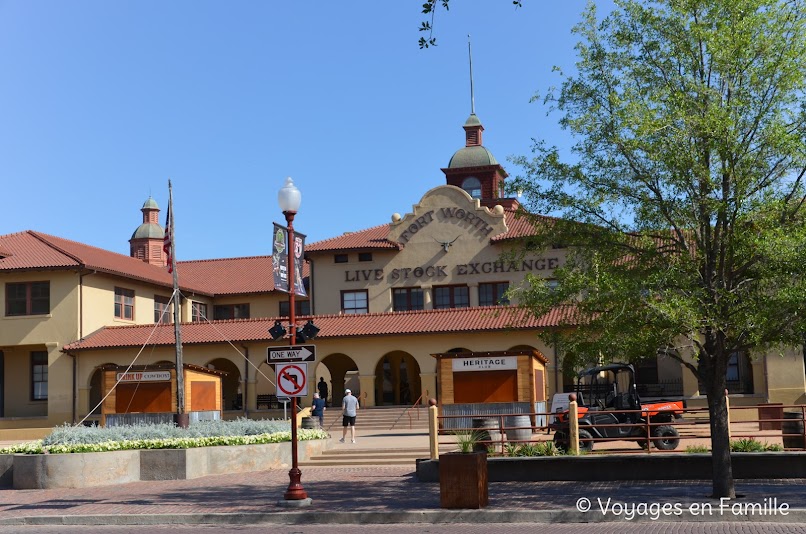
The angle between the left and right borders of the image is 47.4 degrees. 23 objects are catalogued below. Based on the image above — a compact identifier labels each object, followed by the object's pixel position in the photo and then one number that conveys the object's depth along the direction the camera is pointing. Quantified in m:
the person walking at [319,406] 31.56
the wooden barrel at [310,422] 27.50
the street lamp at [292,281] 15.33
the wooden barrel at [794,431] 18.08
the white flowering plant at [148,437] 20.19
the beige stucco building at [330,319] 38.47
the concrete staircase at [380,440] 22.83
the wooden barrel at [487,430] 19.08
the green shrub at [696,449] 18.05
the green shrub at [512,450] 18.65
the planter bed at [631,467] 16.97
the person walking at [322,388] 42.62
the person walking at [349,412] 27.30
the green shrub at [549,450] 18.50
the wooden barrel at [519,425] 21.55
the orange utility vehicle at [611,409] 20.83
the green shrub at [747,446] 17.81
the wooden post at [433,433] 18.45
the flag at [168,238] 32.62
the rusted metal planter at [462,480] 14.08
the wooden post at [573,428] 18.30
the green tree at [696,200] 13.87
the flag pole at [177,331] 28.59
